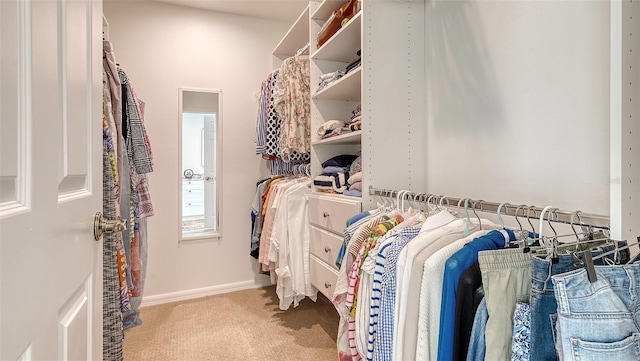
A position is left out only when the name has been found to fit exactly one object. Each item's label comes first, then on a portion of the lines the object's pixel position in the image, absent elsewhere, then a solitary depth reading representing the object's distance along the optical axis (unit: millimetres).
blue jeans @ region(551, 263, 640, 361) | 595
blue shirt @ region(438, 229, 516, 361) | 806
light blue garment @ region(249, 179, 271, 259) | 2885
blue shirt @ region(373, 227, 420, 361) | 998
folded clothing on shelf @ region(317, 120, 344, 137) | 1974
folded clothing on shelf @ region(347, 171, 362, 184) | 1688
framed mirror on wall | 2982
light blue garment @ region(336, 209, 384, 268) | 1375
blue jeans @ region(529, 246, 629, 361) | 670
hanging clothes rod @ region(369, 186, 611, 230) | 769
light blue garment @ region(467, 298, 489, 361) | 754
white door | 439
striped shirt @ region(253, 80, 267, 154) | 2773
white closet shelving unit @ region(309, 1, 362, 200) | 2000
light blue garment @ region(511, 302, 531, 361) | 700
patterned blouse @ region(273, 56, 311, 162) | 2406
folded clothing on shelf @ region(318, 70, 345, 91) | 1962
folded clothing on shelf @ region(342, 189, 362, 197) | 1665
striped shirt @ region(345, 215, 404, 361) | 1188
